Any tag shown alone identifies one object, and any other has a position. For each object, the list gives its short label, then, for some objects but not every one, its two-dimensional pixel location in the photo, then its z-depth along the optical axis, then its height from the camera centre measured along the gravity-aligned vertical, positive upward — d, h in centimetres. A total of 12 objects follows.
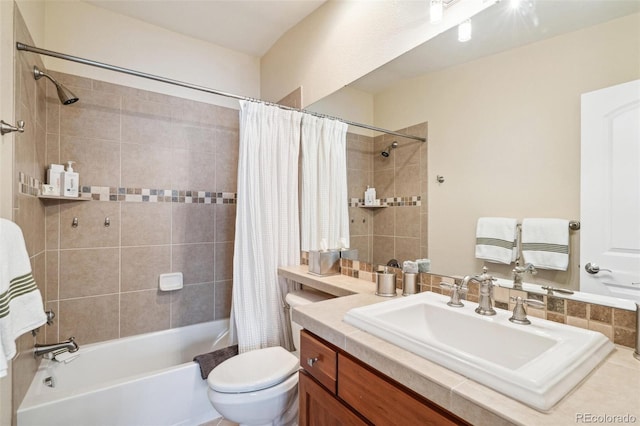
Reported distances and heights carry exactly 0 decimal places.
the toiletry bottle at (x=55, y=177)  181 +23
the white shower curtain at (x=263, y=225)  186 -9
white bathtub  137 -101
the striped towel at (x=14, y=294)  86 -27
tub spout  159 -79
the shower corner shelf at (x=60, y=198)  176 +9
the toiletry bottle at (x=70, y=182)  184 +20
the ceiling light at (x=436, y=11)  125 +90
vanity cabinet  69 -53
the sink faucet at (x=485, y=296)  96 -30
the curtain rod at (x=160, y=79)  135 +78
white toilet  130 -84
